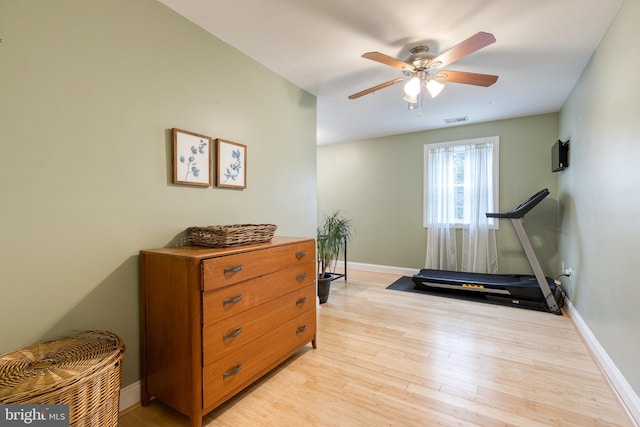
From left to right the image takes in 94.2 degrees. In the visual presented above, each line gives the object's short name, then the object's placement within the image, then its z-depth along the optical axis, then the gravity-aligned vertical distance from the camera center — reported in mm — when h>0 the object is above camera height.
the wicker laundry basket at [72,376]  1033 -643
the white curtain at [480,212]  4332 -77
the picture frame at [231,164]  2215 +326
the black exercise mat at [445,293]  3545 -1139
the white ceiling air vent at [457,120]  4199 +1258
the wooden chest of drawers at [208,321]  1485 -639
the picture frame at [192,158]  1921 +323
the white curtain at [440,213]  4621 -91
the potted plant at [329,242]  3822 -470
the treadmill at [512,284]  3320 -955
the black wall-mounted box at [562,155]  3355 +604
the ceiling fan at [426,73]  2065 +1027
